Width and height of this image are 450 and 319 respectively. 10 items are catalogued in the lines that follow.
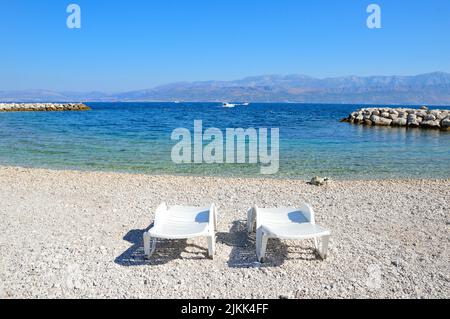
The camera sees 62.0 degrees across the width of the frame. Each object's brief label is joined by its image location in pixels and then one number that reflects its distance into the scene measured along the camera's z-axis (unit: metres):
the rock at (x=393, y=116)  34.12
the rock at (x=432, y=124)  30.47
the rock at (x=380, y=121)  34.16
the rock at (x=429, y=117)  31.46
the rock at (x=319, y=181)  9.37
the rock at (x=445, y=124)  29.68
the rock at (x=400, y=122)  32.69
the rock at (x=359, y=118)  37.80
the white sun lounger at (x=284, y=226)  4.76
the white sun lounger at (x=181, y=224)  4.79
